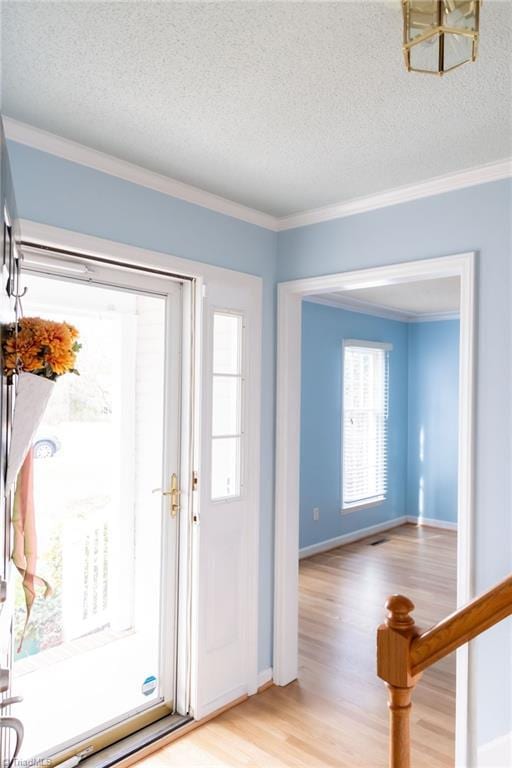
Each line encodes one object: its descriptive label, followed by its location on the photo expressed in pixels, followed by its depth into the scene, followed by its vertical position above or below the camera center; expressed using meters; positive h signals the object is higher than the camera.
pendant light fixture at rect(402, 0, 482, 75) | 1.05 +0.75
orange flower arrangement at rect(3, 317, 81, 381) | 1.50 +0.12
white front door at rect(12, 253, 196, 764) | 2.66 -0.77
